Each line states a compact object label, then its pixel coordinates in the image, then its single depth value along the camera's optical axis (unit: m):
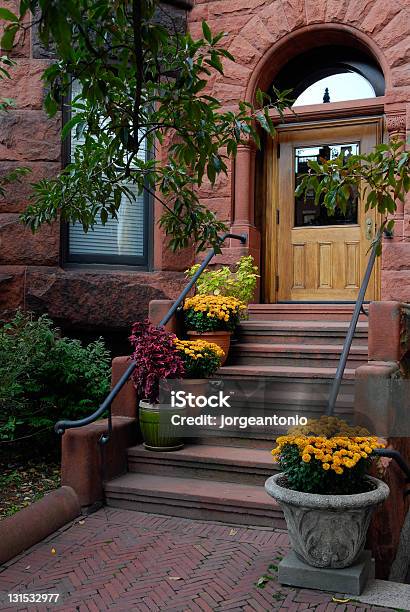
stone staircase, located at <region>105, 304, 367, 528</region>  4.62
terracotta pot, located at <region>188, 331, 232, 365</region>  6.20
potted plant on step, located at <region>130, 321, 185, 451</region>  5.25
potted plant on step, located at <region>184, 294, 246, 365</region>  6.22
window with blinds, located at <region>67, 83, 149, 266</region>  8.00
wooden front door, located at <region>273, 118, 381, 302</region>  8.13
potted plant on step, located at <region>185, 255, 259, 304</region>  6.94
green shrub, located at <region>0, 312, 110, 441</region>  6.22
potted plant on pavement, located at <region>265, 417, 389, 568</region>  3.51
